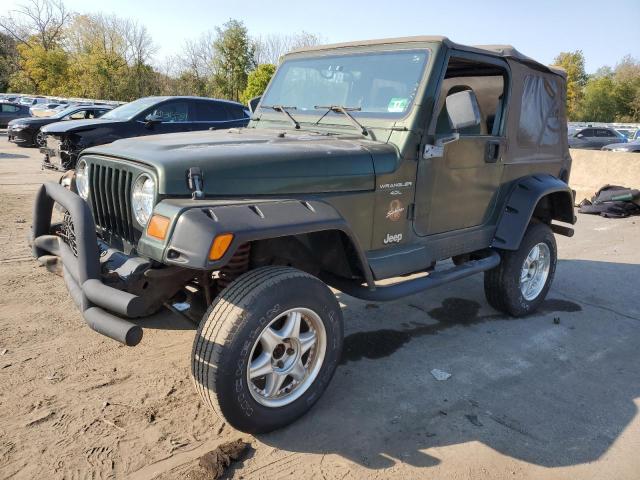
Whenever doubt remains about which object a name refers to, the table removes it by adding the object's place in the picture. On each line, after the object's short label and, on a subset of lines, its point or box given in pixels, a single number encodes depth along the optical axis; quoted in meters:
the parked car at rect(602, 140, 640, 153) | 15.34
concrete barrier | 10.05
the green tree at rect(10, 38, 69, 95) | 40.09
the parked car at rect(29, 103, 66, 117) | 23.68
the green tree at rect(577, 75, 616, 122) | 41.06
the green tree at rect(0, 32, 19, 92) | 45.34
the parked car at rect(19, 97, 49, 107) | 32.05
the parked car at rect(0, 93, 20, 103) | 33.34
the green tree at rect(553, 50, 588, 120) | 40.62
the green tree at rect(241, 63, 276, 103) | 22.60
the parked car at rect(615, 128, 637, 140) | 25.06
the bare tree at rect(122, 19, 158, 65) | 38.64
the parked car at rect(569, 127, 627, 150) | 19.70
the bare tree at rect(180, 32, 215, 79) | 34.84
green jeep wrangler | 2.46
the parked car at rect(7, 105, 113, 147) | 16.77
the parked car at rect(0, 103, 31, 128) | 23.50
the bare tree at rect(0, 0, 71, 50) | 45.59
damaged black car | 9.84
